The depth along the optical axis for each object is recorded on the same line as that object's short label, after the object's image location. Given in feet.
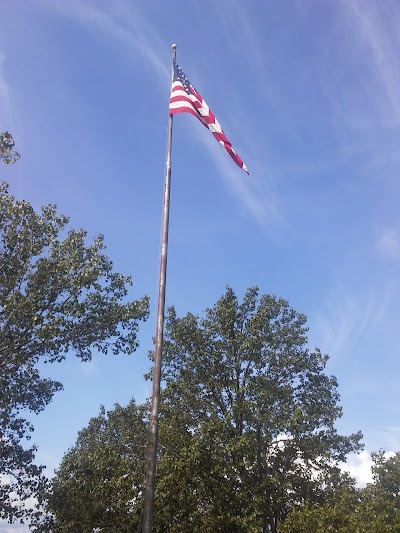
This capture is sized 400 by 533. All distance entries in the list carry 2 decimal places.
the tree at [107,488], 77.51
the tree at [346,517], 61.36
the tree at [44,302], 67.26
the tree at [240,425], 72.33
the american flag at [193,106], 51.49
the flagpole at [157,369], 34.35
